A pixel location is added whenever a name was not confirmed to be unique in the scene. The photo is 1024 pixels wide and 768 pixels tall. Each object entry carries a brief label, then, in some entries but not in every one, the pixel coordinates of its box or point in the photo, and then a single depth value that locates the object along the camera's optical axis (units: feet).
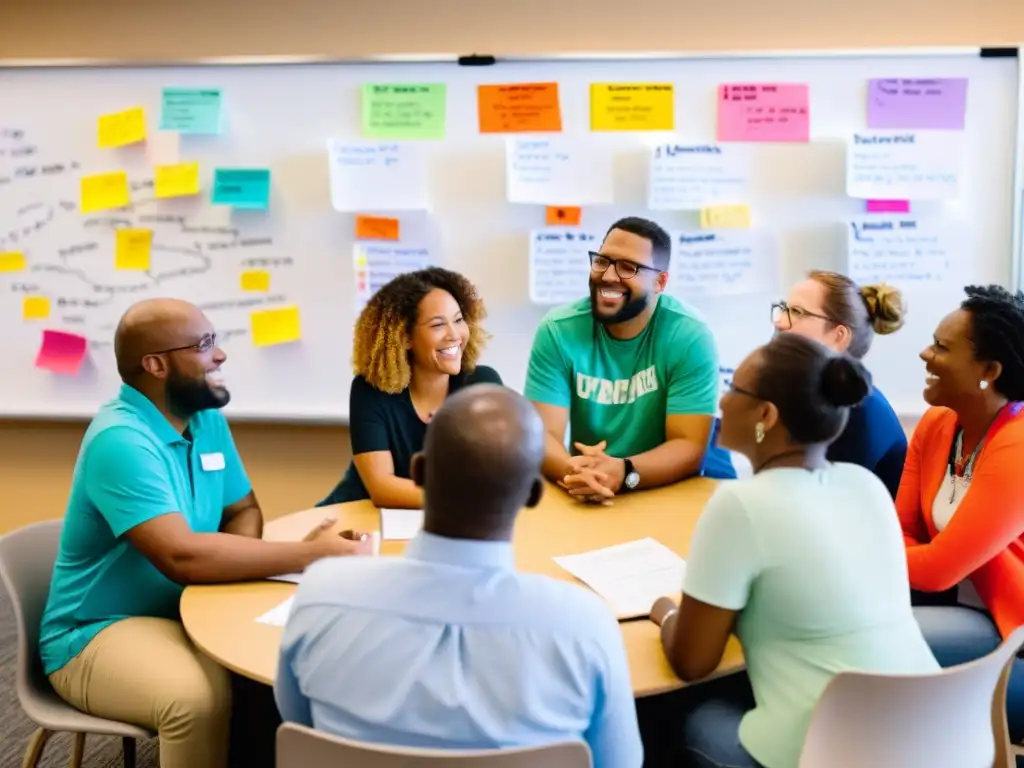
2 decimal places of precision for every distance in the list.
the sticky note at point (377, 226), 11.30
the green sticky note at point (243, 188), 11.41
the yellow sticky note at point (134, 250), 11.69
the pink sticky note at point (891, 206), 10.75
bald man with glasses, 5.96
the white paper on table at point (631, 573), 5.93
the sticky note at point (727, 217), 10.91
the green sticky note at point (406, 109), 11.12
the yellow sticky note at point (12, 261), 11.94
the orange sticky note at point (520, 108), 11.01
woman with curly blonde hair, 8.18
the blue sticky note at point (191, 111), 11.37
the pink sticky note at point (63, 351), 12.01
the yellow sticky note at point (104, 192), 11.64
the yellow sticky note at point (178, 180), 11.51
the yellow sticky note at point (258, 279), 11.62
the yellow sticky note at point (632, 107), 10.90
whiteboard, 10.77
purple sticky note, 10.59
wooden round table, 5.24
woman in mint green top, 4.73
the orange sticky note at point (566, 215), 11.10
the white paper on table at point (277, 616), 5.70
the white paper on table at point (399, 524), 7.15
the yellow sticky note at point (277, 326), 11.68
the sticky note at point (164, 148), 11.51
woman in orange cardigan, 6.15
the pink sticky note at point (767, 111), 10.75
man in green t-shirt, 8.66
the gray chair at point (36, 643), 6.02
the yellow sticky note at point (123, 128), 11.51
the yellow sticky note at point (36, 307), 11.99
